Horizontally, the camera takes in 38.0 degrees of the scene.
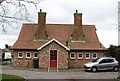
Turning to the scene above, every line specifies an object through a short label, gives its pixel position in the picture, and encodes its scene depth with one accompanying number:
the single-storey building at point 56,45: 23.73
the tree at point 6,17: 10.02
